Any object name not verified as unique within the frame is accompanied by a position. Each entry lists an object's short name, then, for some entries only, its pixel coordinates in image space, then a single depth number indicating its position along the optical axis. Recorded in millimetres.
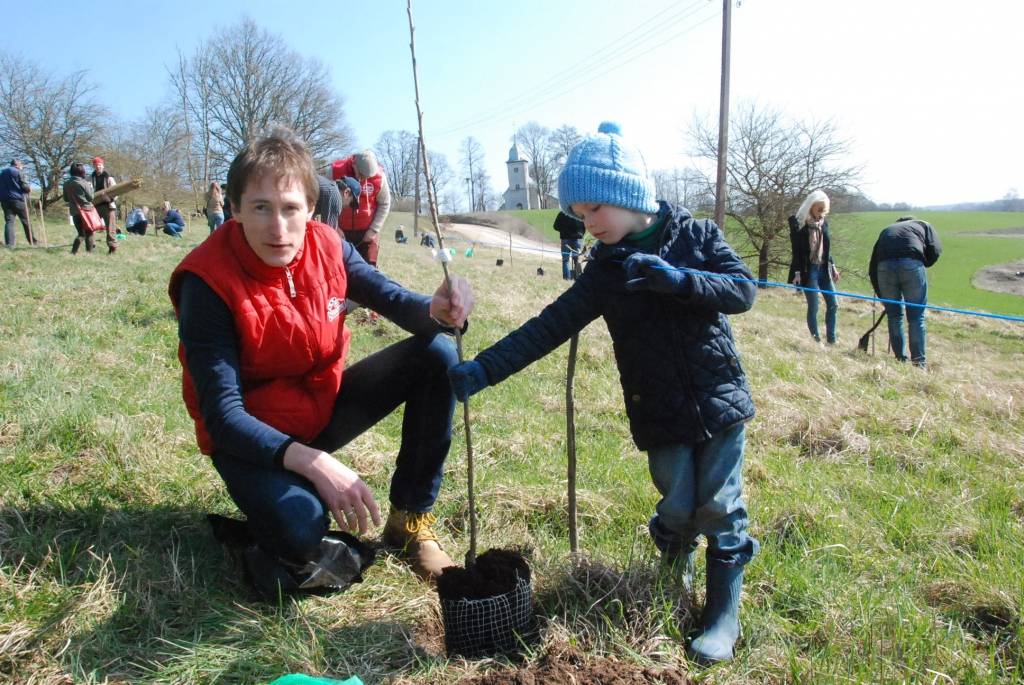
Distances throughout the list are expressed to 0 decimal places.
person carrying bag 11961
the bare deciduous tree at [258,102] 41156
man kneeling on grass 2174
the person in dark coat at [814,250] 9164
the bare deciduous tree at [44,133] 29875
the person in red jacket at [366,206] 6738
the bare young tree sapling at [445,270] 2168
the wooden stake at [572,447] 2512
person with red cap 12859
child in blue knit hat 2195
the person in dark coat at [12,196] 12414
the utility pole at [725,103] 17734
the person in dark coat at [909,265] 7859
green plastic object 1717
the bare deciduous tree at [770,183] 26438
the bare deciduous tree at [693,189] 28406
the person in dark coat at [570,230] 10881
